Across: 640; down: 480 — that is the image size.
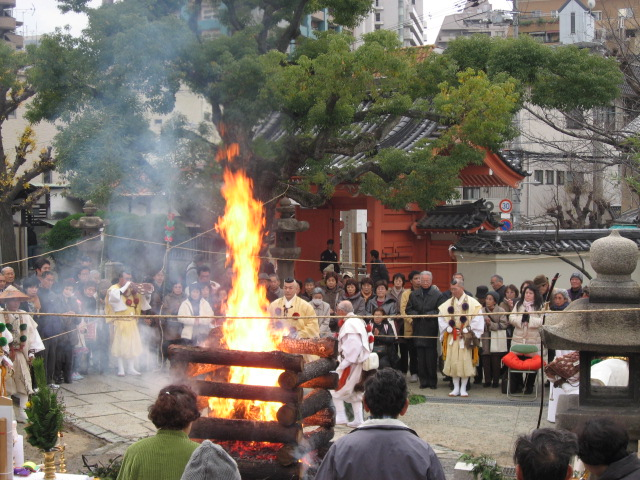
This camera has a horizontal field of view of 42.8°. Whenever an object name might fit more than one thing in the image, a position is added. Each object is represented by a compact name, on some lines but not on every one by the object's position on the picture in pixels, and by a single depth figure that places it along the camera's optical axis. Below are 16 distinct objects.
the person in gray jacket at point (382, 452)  4.28
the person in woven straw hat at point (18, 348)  10.84
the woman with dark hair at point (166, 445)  4.72
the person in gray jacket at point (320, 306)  12.73
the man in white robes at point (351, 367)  11.01
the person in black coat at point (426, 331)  13.16
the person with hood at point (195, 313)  13.08
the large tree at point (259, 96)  12.75
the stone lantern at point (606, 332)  6.03
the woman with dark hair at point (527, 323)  12.35
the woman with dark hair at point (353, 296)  13.23
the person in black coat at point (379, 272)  16.70
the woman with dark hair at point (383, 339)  12.52
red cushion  11.99
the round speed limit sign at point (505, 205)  23.58
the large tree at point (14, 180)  22.22
